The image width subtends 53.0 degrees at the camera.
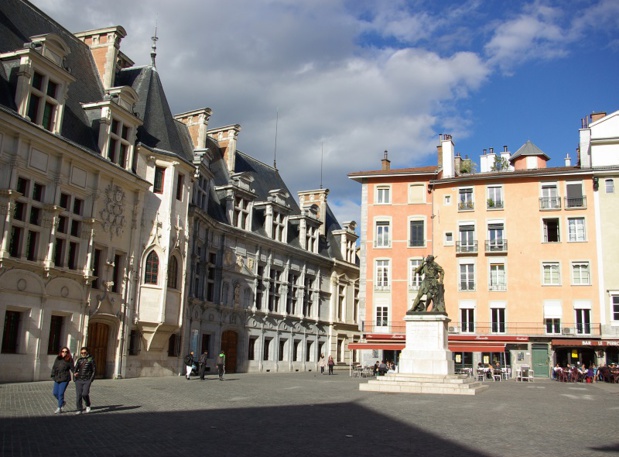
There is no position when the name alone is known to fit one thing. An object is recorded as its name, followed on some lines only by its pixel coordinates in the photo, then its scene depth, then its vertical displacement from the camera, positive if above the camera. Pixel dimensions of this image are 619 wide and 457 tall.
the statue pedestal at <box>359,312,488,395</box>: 22.44 -0.43
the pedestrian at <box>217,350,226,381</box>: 29.38 -1.04
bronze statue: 24.84 +2.40
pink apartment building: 39.91 +6.55
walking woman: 13.23 -0.72
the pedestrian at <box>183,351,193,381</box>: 27.83 -0.83
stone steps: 21.98 -1.13
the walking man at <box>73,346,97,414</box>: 13.38 -0.73
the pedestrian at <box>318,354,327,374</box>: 43.14 -1.01
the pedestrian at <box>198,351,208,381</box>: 28.02 -0.98
